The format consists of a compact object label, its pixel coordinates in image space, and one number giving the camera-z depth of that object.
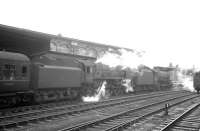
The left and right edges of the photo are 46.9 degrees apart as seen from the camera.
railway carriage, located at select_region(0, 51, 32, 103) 12.12
